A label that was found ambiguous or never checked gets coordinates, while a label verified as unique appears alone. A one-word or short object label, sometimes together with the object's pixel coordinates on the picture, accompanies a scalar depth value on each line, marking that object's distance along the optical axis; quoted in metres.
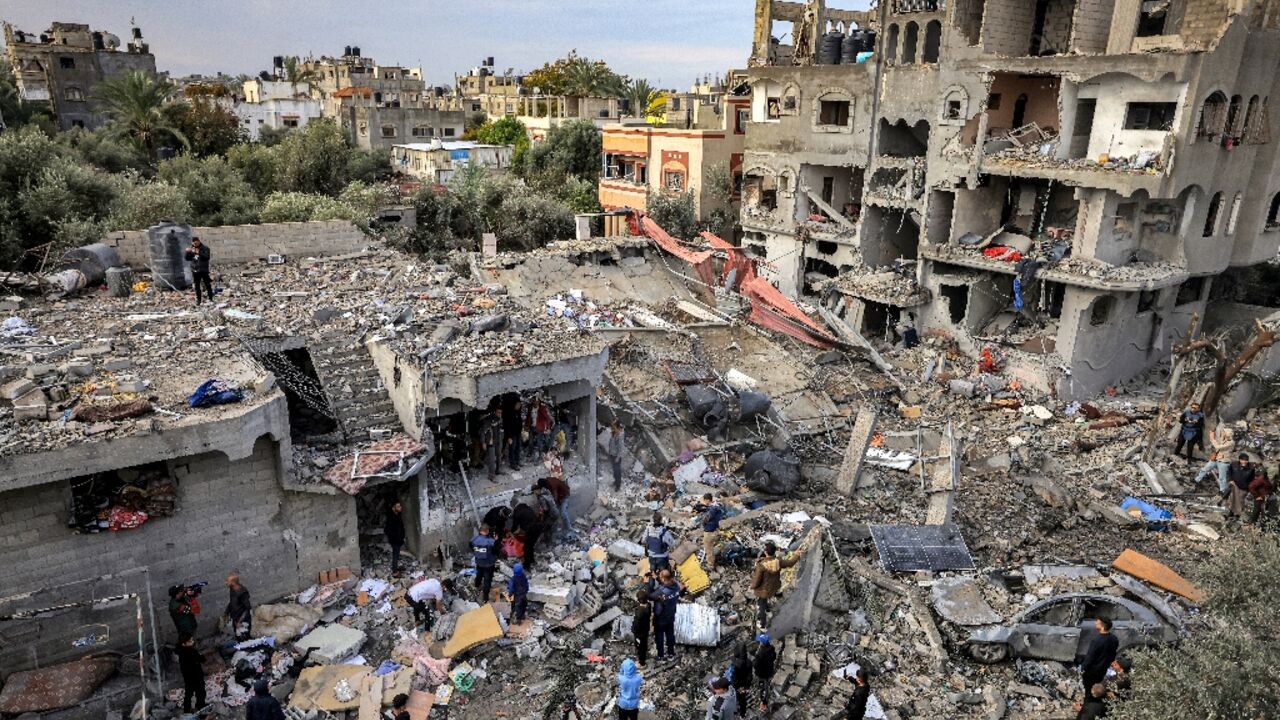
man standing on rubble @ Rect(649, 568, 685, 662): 9.95
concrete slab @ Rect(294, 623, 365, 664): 10.27
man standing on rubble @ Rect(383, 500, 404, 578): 11.57
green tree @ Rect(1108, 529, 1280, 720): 7.23
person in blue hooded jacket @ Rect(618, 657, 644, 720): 8.77
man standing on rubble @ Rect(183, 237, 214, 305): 14.48
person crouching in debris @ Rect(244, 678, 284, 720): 8.25
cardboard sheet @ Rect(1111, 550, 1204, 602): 11.66
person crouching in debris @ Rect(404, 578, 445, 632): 10.75
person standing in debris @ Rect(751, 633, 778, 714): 9.38
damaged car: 10.27
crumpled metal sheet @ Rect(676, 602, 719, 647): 10.63
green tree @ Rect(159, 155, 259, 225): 28.77
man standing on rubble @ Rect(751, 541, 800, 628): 10.32
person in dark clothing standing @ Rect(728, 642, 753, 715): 9.18
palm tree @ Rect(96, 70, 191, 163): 36.03
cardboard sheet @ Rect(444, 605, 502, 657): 10.47
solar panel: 12.31
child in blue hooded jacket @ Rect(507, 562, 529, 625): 10.66
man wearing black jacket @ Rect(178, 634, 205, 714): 9.11
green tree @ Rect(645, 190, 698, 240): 34.78
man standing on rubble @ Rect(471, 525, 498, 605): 10.91
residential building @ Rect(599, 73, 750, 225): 35.66
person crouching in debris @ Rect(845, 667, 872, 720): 8.66
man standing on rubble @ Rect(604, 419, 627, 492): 14.62
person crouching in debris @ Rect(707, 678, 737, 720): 9.07
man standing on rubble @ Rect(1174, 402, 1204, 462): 16.64
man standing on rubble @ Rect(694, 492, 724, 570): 12.25
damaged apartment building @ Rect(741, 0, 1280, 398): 21.62
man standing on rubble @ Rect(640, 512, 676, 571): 11.27
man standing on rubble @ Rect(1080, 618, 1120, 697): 9.11
